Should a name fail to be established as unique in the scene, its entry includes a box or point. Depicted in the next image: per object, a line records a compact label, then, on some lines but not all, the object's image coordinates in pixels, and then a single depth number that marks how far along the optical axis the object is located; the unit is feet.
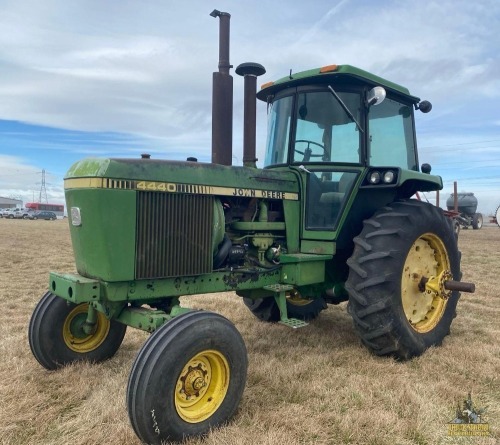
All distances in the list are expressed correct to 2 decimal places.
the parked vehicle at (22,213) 171.63
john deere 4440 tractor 9.71
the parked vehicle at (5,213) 173.53
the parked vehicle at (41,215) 170.30
